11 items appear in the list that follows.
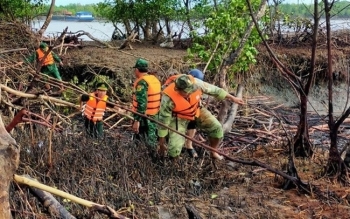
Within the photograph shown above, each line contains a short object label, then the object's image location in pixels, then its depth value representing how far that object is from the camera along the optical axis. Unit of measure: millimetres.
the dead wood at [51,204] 4199
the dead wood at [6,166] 3096
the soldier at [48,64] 12375
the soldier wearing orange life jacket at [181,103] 8156
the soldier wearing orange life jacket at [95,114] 9781
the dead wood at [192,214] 5918
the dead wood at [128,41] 17016
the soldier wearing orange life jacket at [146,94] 9375
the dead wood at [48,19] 16922
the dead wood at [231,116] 10648
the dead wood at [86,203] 3535
